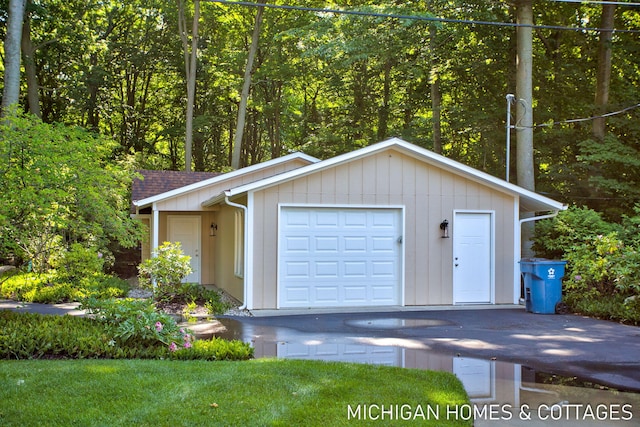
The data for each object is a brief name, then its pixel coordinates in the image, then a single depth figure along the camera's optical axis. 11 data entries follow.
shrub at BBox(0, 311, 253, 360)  6.53
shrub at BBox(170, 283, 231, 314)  11.09
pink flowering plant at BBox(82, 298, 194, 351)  6.85
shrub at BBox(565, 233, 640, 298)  10.64
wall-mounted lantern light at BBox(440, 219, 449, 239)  12.24
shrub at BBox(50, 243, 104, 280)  13.90
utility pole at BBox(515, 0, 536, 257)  15.44
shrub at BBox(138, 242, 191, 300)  11.48
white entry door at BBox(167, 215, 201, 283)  17.16
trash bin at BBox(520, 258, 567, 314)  11.48
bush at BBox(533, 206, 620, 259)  13.31
